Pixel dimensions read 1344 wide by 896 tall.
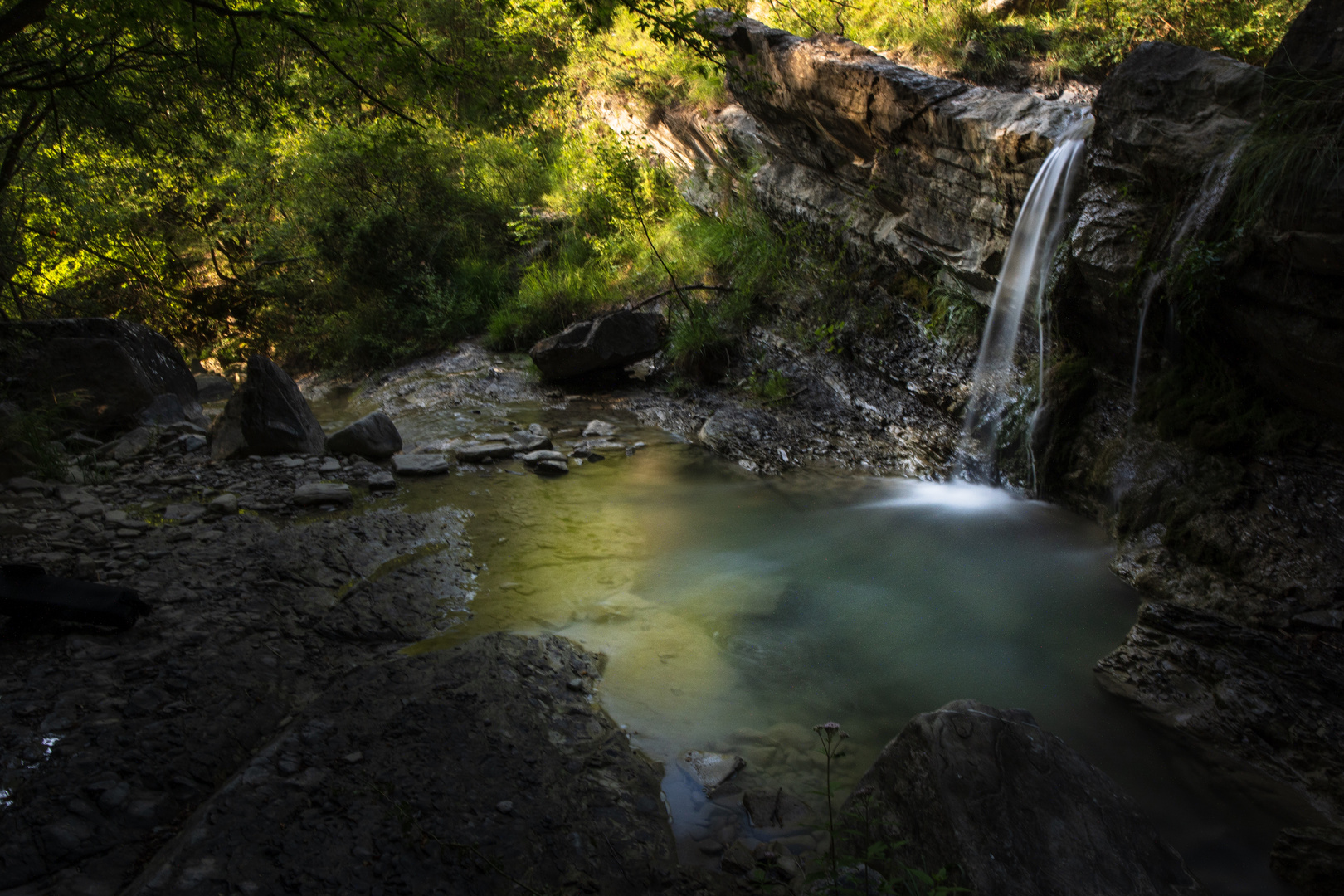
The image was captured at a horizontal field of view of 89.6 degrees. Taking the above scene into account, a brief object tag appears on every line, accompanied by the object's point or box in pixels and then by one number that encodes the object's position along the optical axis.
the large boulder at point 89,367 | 6.27
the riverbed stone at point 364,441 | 6.18
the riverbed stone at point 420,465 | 5.90
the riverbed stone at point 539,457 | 6.43
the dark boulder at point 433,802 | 1.85
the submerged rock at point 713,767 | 2.61
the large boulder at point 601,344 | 8.95
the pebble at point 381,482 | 5.50
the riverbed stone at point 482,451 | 6.42
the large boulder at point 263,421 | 5.88
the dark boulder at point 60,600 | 2.80
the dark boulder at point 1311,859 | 2.17
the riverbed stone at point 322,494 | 5.00
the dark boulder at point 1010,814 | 2.02
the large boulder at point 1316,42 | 3.54
